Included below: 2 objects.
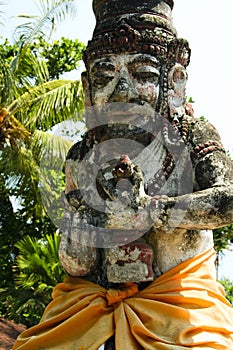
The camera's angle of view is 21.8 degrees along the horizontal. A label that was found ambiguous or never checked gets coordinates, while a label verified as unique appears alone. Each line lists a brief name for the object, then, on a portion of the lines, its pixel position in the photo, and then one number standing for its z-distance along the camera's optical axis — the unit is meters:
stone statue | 3.38
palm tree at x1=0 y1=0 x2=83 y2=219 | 12.20
